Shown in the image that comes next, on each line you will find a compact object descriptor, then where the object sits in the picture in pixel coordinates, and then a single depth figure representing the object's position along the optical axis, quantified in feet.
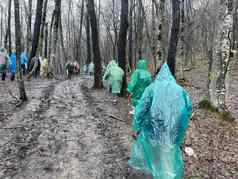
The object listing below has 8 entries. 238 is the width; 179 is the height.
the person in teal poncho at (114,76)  25.56
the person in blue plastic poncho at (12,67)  35.31
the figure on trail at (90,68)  62.65
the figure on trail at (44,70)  44.59
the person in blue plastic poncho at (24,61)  42.25
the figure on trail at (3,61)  33.57
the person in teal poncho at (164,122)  9.77
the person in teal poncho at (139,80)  17.74
